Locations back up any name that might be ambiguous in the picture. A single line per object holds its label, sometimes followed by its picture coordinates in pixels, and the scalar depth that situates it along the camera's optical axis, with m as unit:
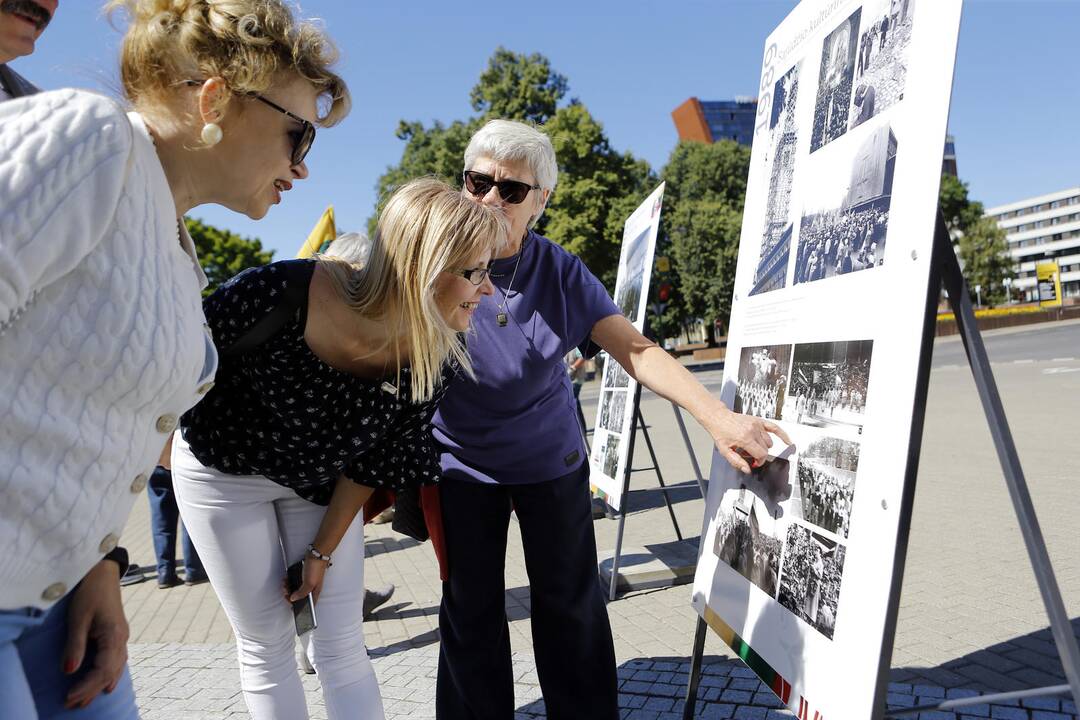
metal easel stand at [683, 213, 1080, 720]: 1.56
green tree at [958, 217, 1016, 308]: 47.06
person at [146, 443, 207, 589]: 5.95
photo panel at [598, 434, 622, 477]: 5.23
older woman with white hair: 2.53
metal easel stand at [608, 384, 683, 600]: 4.55
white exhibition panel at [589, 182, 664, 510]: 4.82
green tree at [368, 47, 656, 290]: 26.42
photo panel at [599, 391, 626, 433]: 5.40
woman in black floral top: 1.90
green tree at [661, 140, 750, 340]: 37.50
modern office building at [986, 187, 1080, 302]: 108.88
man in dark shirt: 1.43
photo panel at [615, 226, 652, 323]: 5.06
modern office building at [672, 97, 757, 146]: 115.12
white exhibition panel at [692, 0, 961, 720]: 1.58
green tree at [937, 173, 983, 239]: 51.88
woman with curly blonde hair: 0.94
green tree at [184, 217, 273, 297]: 48.19
